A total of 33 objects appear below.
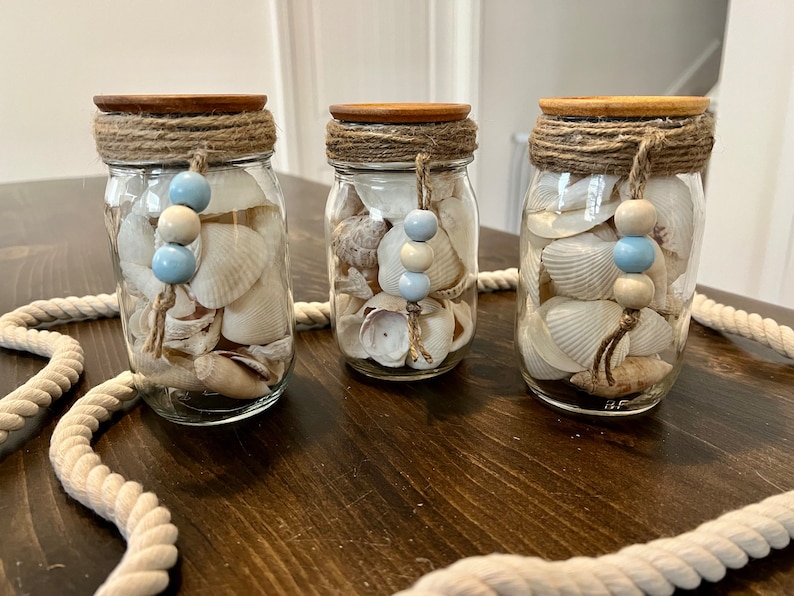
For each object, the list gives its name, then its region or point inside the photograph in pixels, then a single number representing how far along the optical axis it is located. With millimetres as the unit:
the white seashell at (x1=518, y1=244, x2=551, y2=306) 414
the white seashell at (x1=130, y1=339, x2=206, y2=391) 402
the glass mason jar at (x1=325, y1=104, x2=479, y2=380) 418
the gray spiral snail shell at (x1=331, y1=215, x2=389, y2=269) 450
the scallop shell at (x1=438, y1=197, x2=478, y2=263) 461
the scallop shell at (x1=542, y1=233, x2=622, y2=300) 377
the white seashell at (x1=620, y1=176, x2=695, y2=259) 383
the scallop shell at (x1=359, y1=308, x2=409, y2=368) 464
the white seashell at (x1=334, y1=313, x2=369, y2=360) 483
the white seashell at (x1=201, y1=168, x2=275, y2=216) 385
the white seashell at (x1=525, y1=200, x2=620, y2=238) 385
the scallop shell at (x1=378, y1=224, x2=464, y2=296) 439
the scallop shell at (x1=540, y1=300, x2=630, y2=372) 388
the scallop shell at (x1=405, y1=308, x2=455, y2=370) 461
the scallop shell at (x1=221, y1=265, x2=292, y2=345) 400
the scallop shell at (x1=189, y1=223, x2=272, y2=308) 377
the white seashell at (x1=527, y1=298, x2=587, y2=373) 416
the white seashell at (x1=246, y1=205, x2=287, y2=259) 413
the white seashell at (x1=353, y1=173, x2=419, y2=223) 449
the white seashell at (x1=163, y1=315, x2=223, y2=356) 397
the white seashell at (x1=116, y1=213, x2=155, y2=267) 387
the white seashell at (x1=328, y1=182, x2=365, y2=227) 469
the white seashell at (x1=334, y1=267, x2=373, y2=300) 466
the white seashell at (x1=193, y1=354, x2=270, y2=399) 391
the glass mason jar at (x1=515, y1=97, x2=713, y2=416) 362
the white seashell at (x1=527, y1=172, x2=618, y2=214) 384
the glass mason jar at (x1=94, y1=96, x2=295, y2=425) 363
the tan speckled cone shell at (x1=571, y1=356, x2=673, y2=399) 407
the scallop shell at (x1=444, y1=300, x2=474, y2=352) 483
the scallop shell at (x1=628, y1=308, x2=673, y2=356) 403
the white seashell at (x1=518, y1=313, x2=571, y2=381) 430
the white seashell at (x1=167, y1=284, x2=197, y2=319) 387
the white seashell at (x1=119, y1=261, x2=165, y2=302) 393
